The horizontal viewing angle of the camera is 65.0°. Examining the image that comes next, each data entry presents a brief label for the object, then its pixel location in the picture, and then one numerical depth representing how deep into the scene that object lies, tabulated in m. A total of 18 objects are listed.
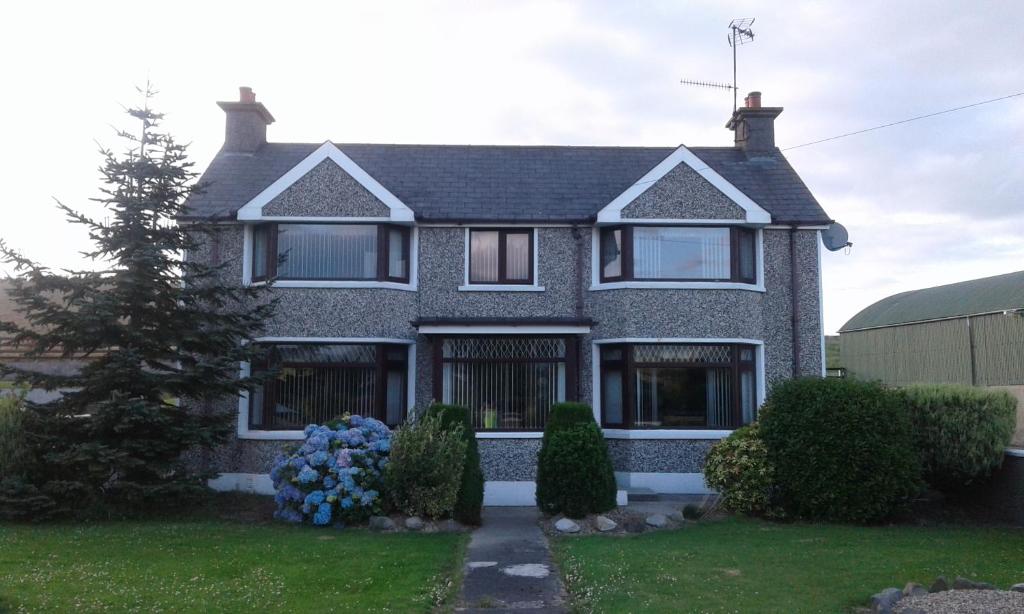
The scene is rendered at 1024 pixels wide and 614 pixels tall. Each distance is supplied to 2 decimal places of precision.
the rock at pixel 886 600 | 7.18
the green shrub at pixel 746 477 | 12.56
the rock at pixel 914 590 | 7.47
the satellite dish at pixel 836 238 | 17.44
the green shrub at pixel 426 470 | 11.80
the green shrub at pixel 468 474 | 12.23
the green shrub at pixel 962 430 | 12.25
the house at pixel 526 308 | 15.20
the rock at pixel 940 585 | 7.55
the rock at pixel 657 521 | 12.08
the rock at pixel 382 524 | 11.78
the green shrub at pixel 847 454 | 11.98
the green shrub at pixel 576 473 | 12.09
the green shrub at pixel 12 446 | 12.11
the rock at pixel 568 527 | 11.73
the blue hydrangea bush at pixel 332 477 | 11.98
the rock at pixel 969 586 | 7.47
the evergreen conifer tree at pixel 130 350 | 12.14
